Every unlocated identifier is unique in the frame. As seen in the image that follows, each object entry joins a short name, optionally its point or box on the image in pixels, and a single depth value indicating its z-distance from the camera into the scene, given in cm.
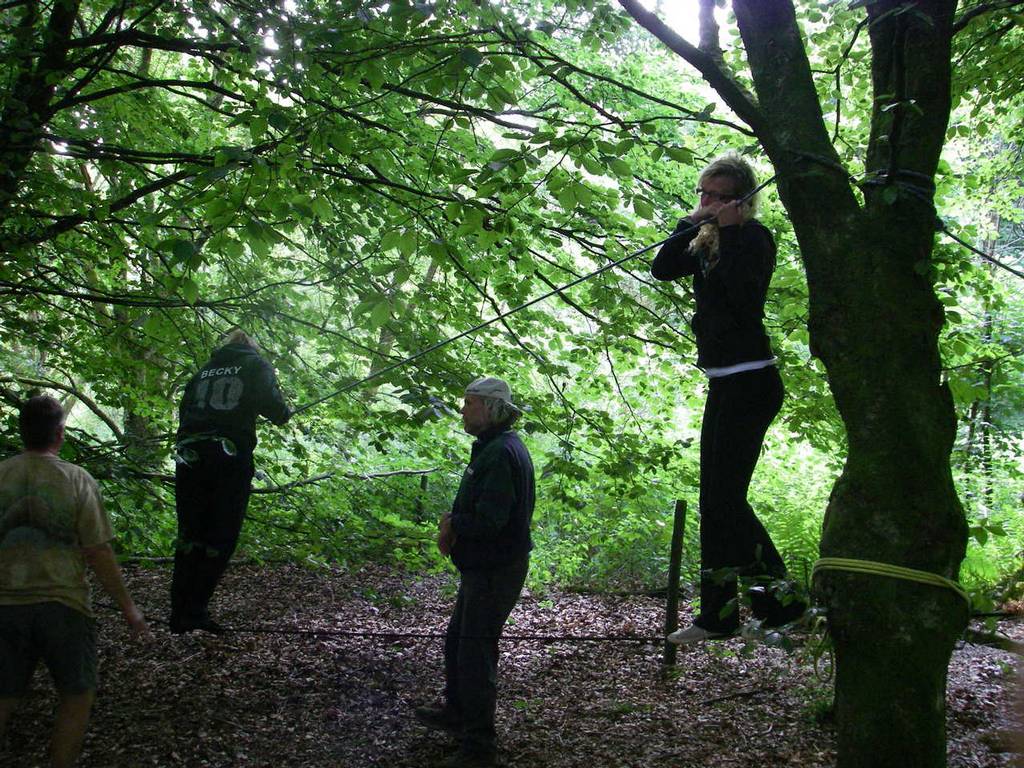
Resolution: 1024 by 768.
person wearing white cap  405
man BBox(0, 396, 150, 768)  330
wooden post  559
